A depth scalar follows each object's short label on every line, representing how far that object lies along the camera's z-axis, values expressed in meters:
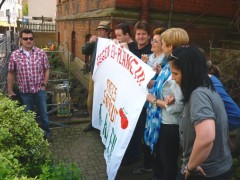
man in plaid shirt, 4.69
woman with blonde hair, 2.80
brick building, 6.71
